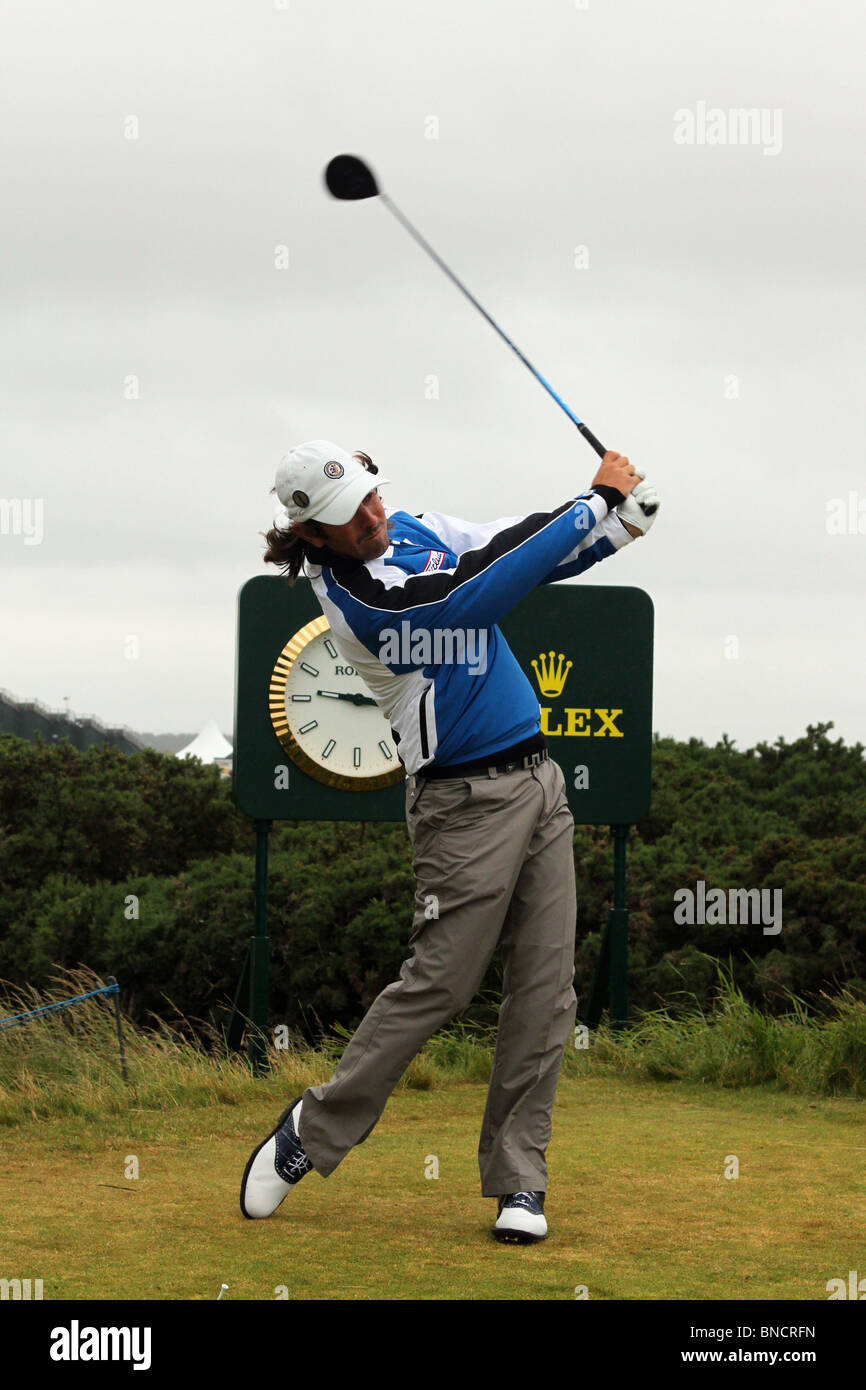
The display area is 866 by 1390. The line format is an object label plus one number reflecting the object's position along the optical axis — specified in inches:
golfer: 334.0
